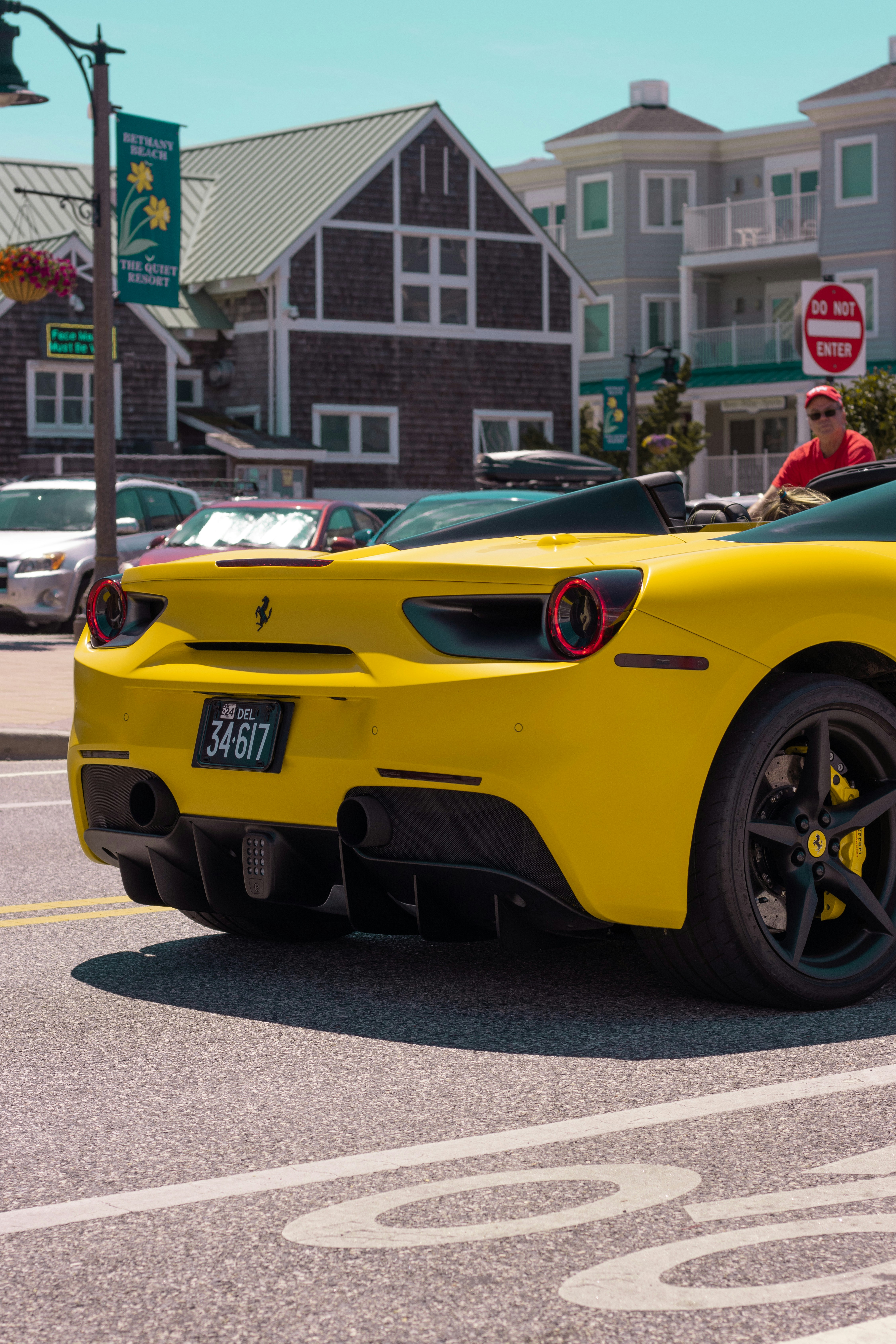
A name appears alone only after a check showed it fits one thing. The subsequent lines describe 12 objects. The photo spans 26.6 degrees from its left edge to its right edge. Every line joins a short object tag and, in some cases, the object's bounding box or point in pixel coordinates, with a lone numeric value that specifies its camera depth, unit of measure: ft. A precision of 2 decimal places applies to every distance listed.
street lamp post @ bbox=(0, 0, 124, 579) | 61.21
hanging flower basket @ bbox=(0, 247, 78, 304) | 92.58
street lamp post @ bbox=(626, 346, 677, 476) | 135.16
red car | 61.82
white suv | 66.49
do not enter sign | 44.73
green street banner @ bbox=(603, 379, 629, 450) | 143.84
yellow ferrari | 13.93
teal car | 40.78
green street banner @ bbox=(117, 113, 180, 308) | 78.69
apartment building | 160.25
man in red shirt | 28.04
